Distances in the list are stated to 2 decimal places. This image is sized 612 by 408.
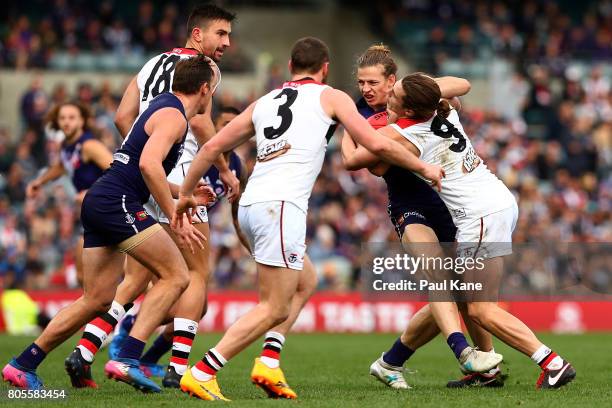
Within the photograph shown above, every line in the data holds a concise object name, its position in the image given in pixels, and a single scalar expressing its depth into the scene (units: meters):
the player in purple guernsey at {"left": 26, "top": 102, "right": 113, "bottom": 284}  23.47
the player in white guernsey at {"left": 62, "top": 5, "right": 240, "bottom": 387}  17.67
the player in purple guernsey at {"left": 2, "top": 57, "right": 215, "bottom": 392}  16.66
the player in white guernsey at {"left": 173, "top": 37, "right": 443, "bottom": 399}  15.66
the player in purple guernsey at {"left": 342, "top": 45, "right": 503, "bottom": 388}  17.86
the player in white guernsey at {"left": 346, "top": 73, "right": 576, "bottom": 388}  16.84
